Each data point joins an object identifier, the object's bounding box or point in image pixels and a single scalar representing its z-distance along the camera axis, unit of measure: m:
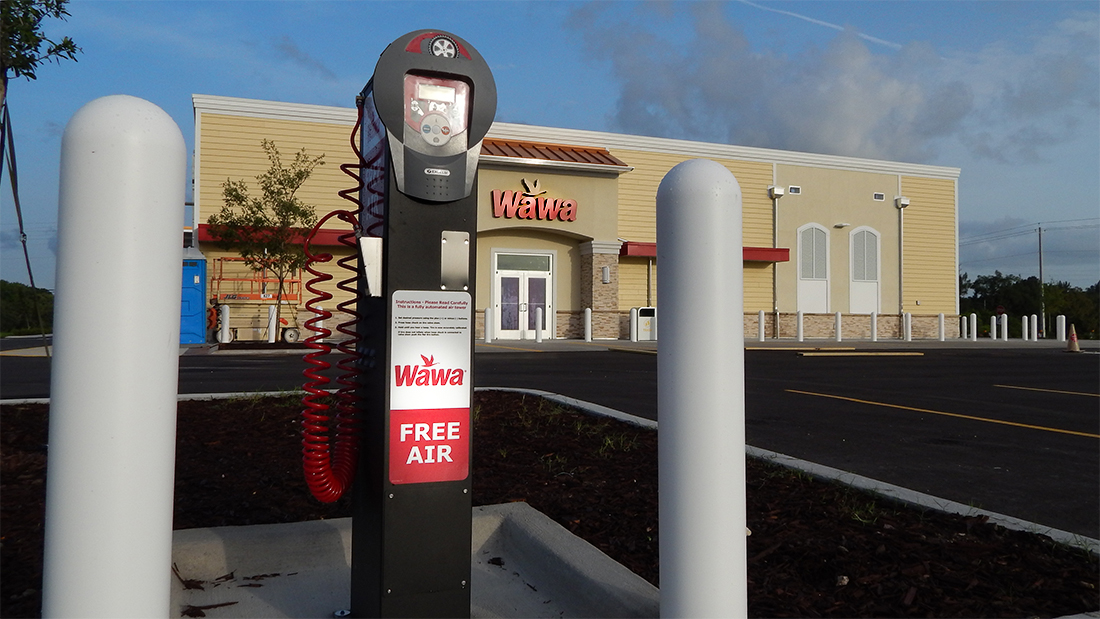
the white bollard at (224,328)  20.55
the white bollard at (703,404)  2.19
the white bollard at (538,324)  22.78
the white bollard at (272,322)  20.98
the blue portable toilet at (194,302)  20.55
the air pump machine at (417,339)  2.37
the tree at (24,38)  4.53
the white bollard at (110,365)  1.70
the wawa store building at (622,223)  22.33
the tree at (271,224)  19.77
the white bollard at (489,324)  21.70
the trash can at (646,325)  25.11
